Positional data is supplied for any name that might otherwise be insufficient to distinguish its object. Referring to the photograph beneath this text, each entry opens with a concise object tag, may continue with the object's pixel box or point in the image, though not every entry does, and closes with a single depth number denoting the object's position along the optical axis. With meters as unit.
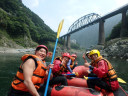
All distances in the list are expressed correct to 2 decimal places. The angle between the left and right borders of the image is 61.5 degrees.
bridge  30.81
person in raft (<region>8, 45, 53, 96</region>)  1.98
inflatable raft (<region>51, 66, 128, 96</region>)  3.40
